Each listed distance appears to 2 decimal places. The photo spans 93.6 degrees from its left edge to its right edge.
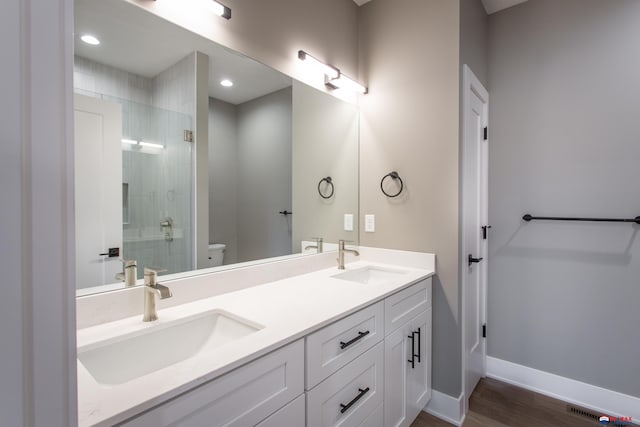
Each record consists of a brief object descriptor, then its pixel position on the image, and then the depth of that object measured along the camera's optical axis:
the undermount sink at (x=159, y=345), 0.88
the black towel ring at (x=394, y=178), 1.99
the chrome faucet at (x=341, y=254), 1.94
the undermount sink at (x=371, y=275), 1.88
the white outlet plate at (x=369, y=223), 2.13
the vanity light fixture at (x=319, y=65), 1.73
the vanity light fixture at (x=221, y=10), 1.26
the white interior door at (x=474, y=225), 1.84
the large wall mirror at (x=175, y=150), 1.02
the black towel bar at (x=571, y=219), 1.73
